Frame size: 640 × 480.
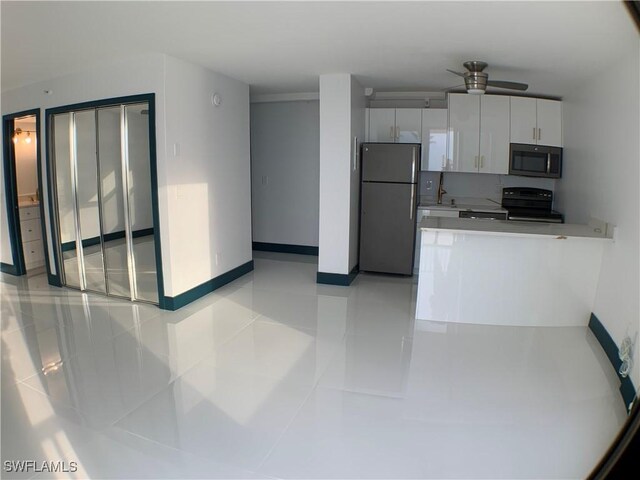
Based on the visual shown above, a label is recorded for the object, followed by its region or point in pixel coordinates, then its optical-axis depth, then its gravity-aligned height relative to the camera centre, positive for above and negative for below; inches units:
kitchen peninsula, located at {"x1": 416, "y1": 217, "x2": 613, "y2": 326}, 148.9 -30.6
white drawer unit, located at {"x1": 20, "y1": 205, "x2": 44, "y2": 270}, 218.4 -25.2
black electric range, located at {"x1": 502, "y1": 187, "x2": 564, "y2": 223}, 212.5 -6.8
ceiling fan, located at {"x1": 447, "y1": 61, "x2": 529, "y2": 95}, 148.6 +37.4
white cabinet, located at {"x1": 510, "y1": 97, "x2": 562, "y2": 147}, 210.2 +33.1
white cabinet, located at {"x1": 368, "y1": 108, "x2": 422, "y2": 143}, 217.9 +32.3
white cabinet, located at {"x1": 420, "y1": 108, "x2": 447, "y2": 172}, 216.1 +24.6
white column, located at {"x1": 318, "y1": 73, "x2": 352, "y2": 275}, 186.9 +7.0
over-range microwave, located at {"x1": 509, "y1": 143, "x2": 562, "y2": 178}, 208.8 +13.4
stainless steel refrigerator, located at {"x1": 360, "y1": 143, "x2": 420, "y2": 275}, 205.8 -8.7
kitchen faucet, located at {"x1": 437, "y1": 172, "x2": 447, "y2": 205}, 231.5 -1.3
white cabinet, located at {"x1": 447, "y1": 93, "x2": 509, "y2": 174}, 211.9 +27.0
